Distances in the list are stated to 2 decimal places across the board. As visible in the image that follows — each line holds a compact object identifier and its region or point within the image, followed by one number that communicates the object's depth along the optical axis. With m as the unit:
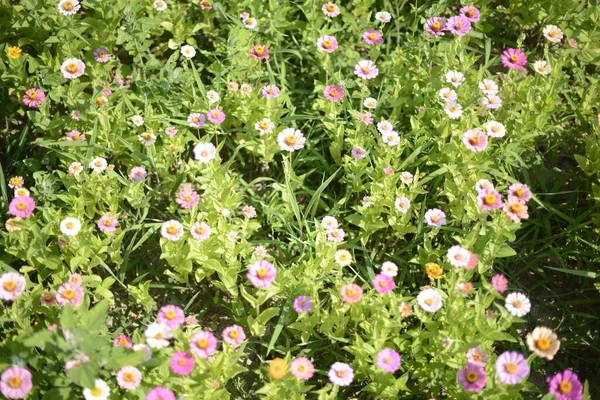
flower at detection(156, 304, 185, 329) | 2.42
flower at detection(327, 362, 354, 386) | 2.45
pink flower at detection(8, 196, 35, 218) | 2.75
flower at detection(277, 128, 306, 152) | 3.21
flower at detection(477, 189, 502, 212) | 2.65
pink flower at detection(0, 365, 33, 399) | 2.18
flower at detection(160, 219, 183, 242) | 2.79
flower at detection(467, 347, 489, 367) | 2.41
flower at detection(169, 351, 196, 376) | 2.28
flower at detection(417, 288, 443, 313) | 2.57
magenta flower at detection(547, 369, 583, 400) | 2.27
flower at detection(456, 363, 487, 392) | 2.30
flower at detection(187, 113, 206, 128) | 3.24
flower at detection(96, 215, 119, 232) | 2.90
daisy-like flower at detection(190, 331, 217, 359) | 2.35
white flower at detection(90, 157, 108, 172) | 3.07
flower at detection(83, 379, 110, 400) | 2.21
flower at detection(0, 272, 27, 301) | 2.50
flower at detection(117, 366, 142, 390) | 2.25
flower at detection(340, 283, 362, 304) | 2.56
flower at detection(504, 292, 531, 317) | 2.46
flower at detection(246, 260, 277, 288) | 2.59
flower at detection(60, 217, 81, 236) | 2.79
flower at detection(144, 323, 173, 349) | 2.34
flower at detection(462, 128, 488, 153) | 3.02
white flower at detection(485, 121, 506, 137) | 3.17
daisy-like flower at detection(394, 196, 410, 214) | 3.02
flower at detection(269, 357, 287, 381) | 2.36
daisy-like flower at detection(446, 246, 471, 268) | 2.64
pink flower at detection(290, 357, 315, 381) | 2.41
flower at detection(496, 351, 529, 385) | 2.25
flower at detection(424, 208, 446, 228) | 3.02
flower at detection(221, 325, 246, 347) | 2.52
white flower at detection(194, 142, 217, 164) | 2.95
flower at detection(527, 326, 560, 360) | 2.25
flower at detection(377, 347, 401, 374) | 2.44
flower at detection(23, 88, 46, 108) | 3.30
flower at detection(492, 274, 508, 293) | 2.52
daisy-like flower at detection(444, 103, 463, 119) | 3.22
